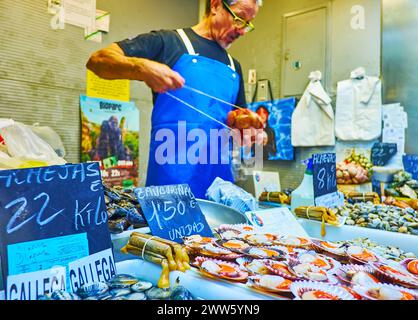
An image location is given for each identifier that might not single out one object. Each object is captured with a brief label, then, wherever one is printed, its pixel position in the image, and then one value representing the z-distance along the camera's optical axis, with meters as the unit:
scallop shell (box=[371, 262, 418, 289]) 0.69
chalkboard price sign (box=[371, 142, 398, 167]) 3.17
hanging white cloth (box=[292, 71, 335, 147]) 3.49
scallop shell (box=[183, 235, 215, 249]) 0.82
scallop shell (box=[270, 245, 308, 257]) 0.83
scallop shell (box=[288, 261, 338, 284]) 0.68
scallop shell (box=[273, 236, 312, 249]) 0.91
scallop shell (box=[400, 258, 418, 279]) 0.78
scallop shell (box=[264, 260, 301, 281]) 0.68
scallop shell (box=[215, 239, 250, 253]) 0.82
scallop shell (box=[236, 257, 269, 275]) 0.71
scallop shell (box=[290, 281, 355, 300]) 0.61
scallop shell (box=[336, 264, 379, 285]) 0.70
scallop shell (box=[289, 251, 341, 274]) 0.74
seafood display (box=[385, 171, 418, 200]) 2.52
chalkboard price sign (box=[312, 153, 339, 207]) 1.48
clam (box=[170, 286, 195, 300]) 0.61
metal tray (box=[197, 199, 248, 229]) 1.20
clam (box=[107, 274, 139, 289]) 0.65
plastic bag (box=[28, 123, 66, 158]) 2.45
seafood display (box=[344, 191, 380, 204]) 1.93
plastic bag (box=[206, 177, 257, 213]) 1.34
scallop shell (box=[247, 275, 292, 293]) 0.63
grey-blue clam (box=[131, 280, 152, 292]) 0.64
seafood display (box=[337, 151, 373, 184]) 2.84
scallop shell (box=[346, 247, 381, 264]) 0.80
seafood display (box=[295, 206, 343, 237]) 1.30
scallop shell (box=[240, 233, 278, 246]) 0.89
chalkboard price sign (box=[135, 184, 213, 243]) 0.94
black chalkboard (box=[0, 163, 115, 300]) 0.62
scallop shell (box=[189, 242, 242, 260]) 0.77
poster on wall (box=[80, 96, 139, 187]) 2.84
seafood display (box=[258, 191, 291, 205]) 1.91
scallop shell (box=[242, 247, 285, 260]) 0.78
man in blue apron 2.00
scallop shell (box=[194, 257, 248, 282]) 0.68
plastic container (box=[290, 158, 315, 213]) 1.58
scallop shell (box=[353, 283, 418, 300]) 0.61
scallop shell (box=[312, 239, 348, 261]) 0.84
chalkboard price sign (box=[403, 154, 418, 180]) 2.76
